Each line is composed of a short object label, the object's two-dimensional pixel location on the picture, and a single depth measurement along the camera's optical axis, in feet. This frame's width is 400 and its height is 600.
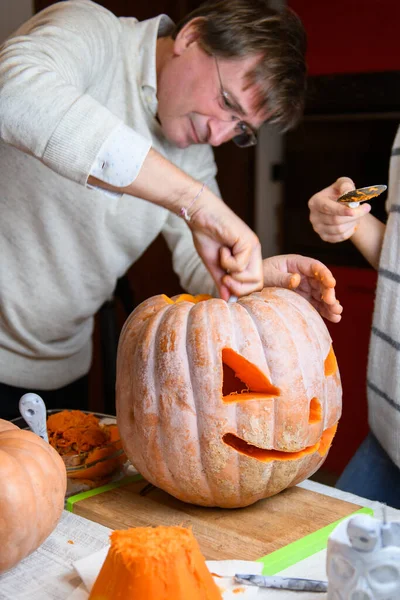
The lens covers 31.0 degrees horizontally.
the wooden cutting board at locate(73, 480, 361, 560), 3.10
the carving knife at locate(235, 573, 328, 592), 2.61
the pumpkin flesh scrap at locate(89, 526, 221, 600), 2.34
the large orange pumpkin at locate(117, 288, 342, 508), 3.24
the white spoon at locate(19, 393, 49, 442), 3.20
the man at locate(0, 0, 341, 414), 3.51
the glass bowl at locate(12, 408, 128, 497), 3.62
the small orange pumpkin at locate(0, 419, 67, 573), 2.70
